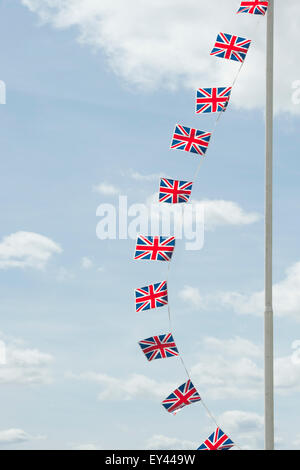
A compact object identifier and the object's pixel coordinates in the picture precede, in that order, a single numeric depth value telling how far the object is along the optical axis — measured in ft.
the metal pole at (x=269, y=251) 53.36
